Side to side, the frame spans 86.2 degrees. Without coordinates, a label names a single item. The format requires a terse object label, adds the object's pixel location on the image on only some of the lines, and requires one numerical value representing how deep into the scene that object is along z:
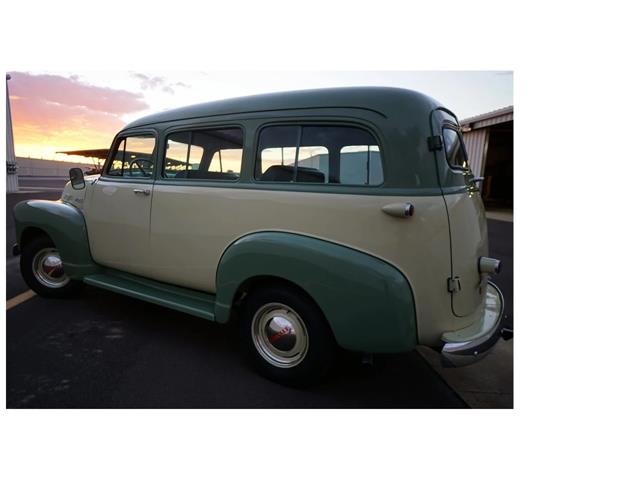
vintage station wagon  2.12
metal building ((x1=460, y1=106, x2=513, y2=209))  12.48
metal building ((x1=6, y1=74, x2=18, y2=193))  12.34
